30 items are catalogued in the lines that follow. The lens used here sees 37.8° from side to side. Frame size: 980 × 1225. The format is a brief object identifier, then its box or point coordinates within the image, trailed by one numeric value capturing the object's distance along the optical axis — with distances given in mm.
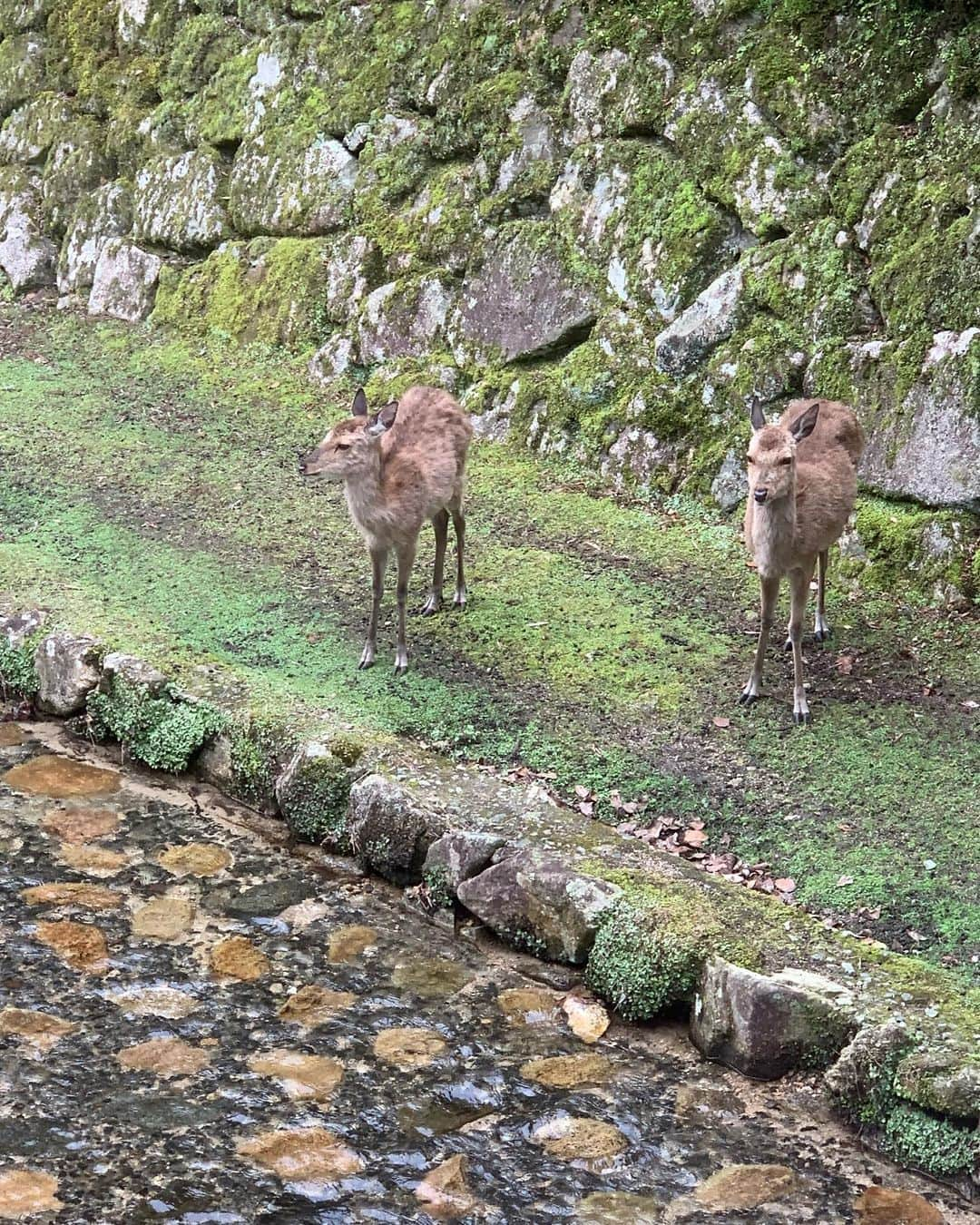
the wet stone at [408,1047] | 5102
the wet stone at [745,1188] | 4426
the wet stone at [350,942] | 5715
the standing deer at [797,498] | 6676
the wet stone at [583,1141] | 4637
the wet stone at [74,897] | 5926
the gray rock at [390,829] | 6059
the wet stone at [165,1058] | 4965
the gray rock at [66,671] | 7297
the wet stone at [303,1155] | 4508
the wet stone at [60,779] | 6816
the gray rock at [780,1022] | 4898
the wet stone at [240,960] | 5566
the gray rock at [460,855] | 5855
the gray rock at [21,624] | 7559
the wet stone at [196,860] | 6266
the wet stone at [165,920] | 5781
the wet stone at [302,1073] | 4898
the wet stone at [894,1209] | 4344
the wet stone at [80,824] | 6453
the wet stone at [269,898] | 5996
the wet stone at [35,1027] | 5062
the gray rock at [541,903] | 5523
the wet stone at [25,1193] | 4227
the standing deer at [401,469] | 7266
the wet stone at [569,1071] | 5012
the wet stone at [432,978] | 5512
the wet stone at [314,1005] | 5309
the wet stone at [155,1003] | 5281
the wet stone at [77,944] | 5543
